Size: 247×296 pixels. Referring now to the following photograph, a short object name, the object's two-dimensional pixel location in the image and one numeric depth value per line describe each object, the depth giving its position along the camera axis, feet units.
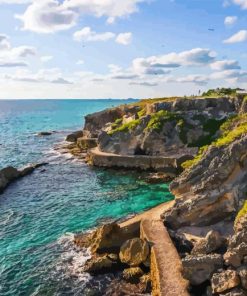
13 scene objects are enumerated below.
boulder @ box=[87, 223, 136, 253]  76.06
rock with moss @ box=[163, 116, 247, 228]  76.06
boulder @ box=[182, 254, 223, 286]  56.27
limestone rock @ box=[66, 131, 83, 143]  225.68
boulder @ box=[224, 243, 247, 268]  54.24
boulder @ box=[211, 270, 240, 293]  51.71
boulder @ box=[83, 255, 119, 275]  69.58
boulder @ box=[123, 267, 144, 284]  65.96
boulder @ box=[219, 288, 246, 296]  50.47
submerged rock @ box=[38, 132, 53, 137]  273.16
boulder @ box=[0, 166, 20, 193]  128.20
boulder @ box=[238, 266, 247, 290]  51.18
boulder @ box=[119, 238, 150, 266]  69.58
